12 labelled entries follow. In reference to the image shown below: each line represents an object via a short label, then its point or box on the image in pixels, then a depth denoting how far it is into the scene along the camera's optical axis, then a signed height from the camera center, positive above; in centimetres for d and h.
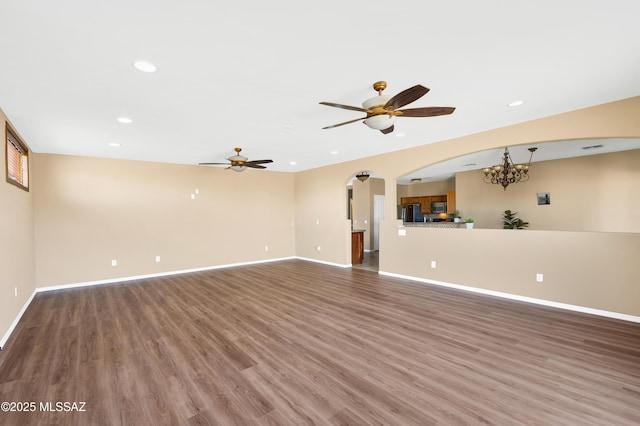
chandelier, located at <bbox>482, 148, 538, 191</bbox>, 596 +89
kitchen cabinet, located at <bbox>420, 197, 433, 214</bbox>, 1032 +22
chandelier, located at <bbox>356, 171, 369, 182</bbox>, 718 +96
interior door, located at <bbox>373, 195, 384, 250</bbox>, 996 -9
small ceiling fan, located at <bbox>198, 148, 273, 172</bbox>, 521 +101
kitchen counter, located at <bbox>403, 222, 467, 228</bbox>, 628 -34
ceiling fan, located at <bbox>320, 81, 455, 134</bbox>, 267 +102
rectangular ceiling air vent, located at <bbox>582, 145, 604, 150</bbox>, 557 +123
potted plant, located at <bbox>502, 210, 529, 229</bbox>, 699 -34
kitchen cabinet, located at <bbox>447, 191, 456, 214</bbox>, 935 +31
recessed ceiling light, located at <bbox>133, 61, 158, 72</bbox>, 228 +130
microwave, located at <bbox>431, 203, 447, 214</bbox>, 984 +9
